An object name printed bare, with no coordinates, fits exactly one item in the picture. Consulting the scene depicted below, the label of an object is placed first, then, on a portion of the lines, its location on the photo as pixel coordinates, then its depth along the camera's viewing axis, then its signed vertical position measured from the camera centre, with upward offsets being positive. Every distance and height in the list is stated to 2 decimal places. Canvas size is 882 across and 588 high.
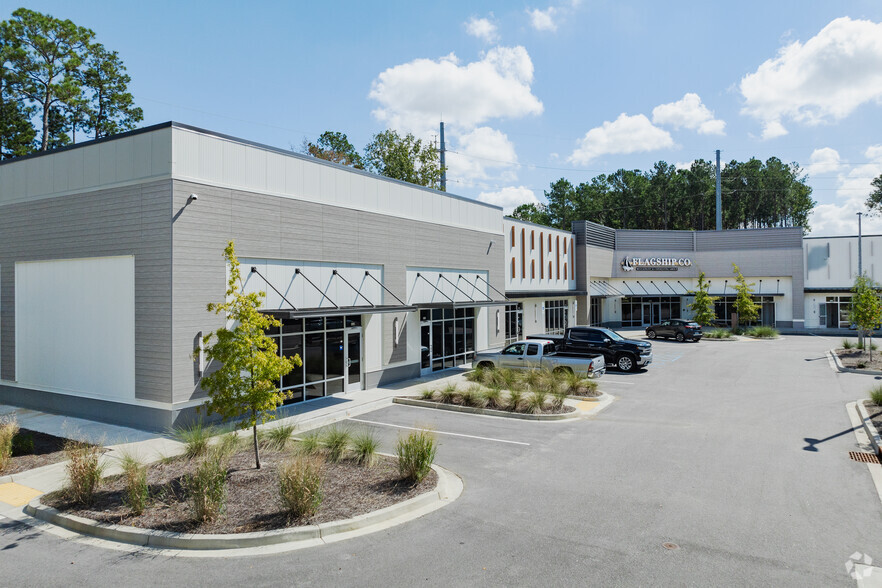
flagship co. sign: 47.22 +2.73
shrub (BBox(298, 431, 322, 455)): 11.00 -2.89
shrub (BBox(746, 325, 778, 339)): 39.31 -2.65
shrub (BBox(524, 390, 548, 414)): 15.58 -2.96
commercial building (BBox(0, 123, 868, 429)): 13.60 +0.96
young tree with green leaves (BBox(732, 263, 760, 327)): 42.03 -0.70
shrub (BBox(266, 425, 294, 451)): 11.88 -2.93
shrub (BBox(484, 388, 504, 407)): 16.24 -2.91
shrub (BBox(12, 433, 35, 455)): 11.74 -3.01
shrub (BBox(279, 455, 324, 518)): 8.02 -2.73
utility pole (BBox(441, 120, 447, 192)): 42.16 +9.31
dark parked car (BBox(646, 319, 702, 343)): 37.00 -2.31
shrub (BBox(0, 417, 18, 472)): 10.81 -2.71
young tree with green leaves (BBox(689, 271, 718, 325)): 42.84 -0.82
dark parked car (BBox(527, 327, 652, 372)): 23.58 -2.14
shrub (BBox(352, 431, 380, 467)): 10.70 -2.93
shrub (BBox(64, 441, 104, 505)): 8.76 -2.74
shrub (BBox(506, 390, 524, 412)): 15.86 -2.92
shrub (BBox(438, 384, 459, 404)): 16.97 -2.94
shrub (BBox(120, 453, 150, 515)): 8.24 -2.79
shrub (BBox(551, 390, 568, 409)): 15.90 -2.95
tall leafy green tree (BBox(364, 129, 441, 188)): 49.41 +12.40
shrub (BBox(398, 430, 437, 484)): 9.56 -2.76
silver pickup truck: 19.92 -2.29
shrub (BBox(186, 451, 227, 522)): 7.91 -2.75
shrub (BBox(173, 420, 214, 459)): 11.00 -2.79
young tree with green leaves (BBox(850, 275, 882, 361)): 29.16 -0.82
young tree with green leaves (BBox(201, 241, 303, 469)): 9.90 -1.15
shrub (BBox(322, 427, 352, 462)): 10.99 -2.87
